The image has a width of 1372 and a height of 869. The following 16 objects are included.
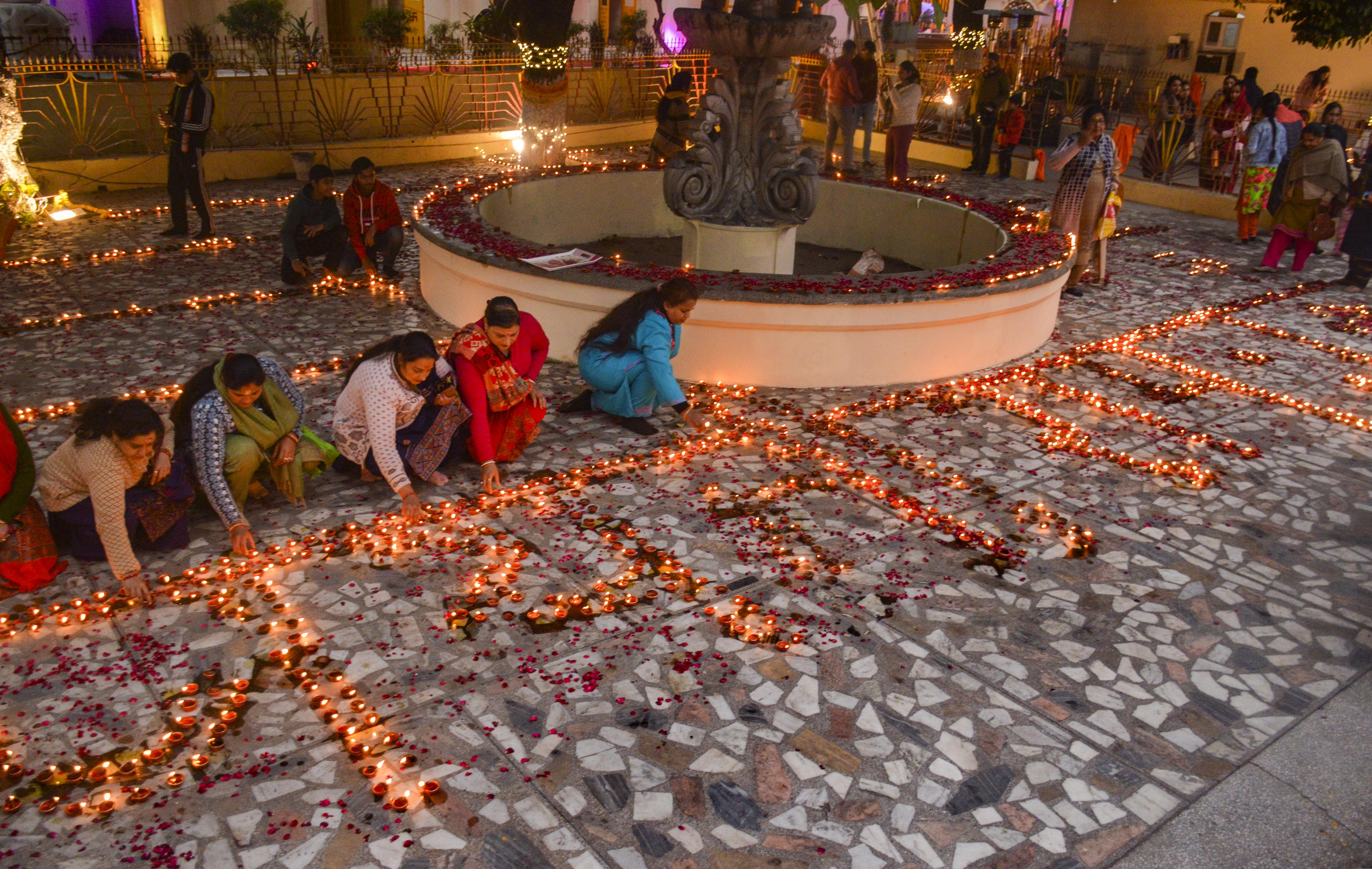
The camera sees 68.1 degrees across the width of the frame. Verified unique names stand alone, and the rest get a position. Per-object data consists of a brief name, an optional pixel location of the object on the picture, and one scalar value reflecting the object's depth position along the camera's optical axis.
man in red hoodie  7.82
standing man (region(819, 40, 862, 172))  12.73
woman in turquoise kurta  5.41
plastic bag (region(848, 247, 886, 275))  8.57
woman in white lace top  4.46
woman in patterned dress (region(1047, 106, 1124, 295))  8.06
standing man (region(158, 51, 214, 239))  8.47
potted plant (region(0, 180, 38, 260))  9.23
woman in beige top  3.73
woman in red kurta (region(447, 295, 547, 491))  4.86
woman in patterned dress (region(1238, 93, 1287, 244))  10.19
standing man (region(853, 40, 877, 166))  12.62
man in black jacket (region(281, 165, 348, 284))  7.76
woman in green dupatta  4.14
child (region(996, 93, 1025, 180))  13.78
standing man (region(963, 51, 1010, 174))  13.67
